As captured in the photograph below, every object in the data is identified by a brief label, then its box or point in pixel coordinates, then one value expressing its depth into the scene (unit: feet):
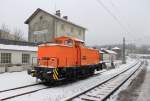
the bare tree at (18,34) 240.12
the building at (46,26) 125.29
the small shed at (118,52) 342.83
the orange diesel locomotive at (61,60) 48.71
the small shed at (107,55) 216.74
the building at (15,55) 76.28
